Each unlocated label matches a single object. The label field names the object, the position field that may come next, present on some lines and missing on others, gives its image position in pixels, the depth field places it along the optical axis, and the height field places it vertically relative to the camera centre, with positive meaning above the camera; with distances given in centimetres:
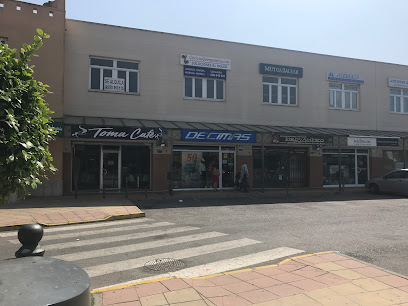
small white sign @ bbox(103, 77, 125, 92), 1755 +409
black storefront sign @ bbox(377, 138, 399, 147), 1966 +131
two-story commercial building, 1694 +300
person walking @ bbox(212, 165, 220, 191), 1852 -64
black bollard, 360 -80
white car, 1775 -97
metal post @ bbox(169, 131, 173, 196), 1608 -66
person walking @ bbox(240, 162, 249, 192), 1847 -69
